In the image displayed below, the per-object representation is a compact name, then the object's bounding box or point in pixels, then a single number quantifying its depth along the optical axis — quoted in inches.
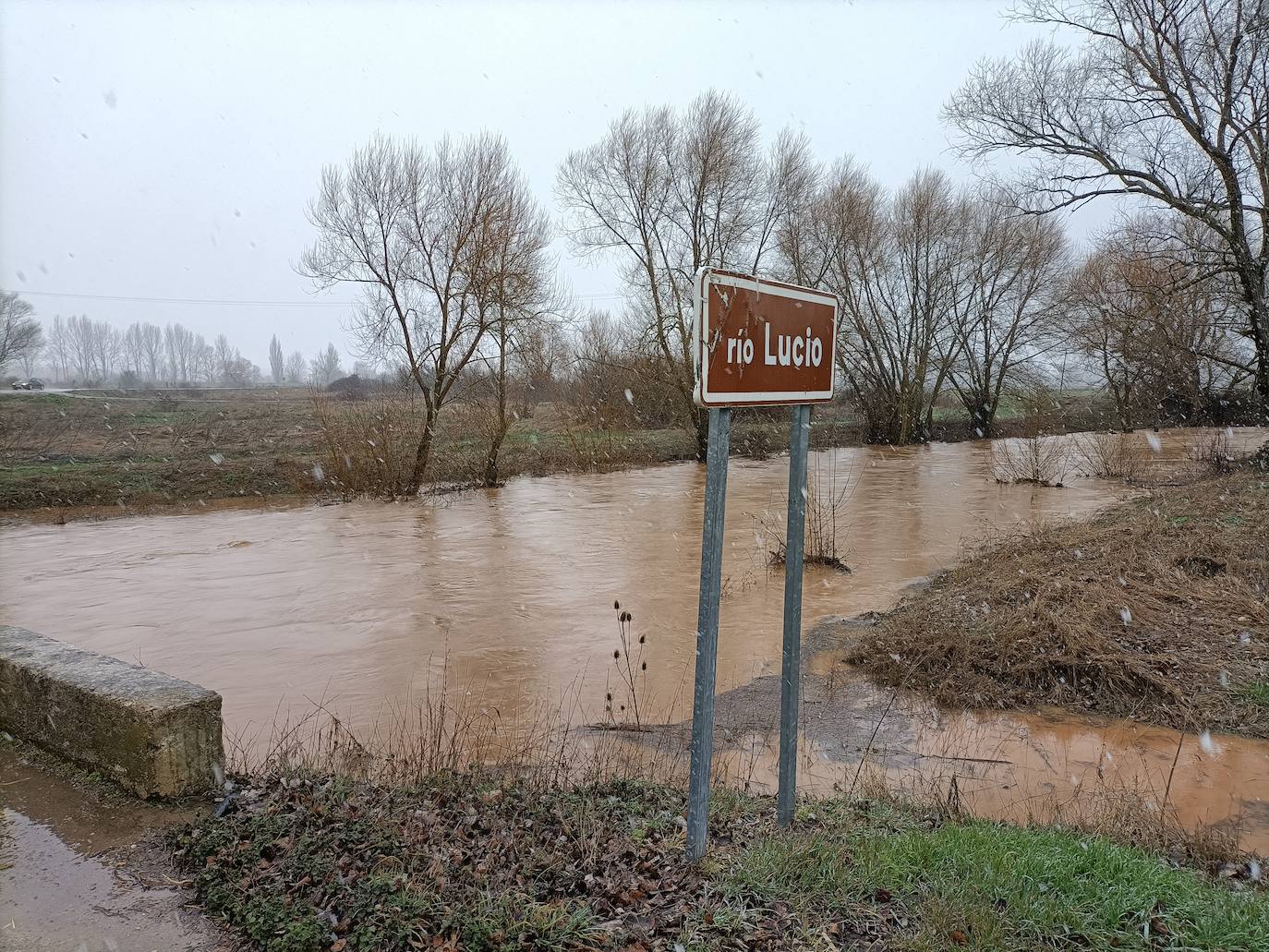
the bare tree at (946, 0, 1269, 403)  614.2
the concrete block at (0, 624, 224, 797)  149.3
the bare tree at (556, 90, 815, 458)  1046.4
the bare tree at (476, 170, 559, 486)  735.7
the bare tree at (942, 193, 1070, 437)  1341.0
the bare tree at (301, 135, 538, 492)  735.7
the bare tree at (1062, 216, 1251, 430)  742.5
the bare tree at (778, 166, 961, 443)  1190.9
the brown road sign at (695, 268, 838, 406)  107.9
